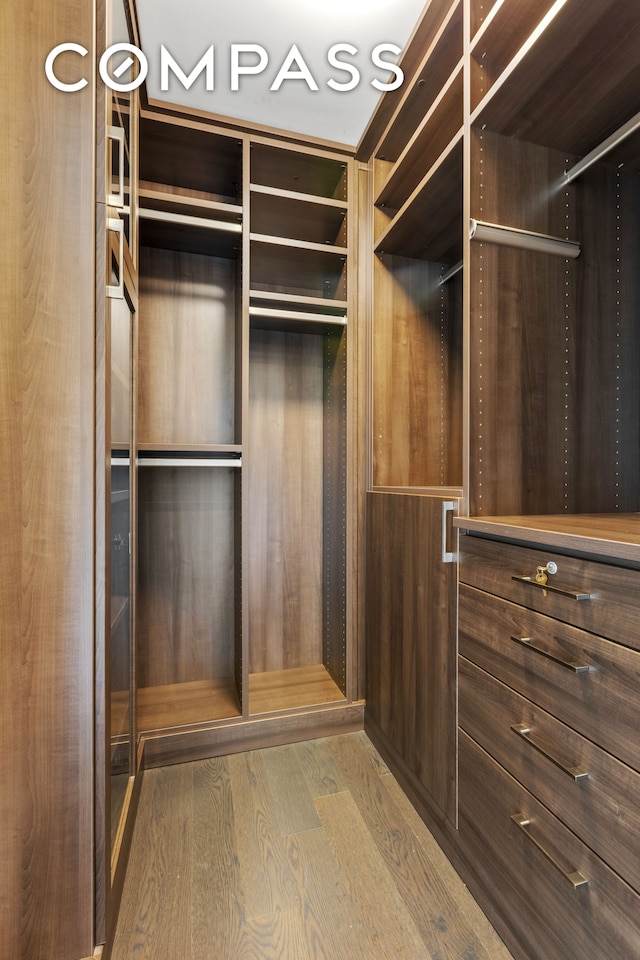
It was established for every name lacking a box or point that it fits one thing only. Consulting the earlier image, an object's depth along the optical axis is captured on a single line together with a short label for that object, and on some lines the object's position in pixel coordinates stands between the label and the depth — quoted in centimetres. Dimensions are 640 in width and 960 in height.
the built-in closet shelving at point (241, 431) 174
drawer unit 73
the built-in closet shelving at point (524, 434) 86
